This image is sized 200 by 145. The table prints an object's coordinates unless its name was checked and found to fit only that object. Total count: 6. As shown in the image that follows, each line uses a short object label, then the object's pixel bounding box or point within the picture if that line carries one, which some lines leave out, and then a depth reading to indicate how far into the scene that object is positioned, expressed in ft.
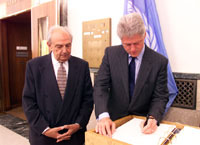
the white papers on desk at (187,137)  2.57
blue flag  6.64
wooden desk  2.54
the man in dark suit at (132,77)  3.85
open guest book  2.70
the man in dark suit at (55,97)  5.06
